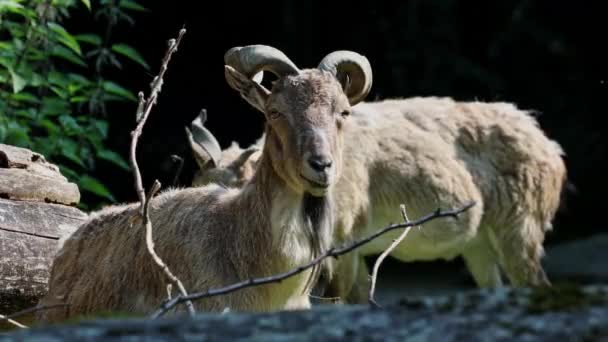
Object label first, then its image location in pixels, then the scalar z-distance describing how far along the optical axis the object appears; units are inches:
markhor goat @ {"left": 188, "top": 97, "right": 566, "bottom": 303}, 735.1
